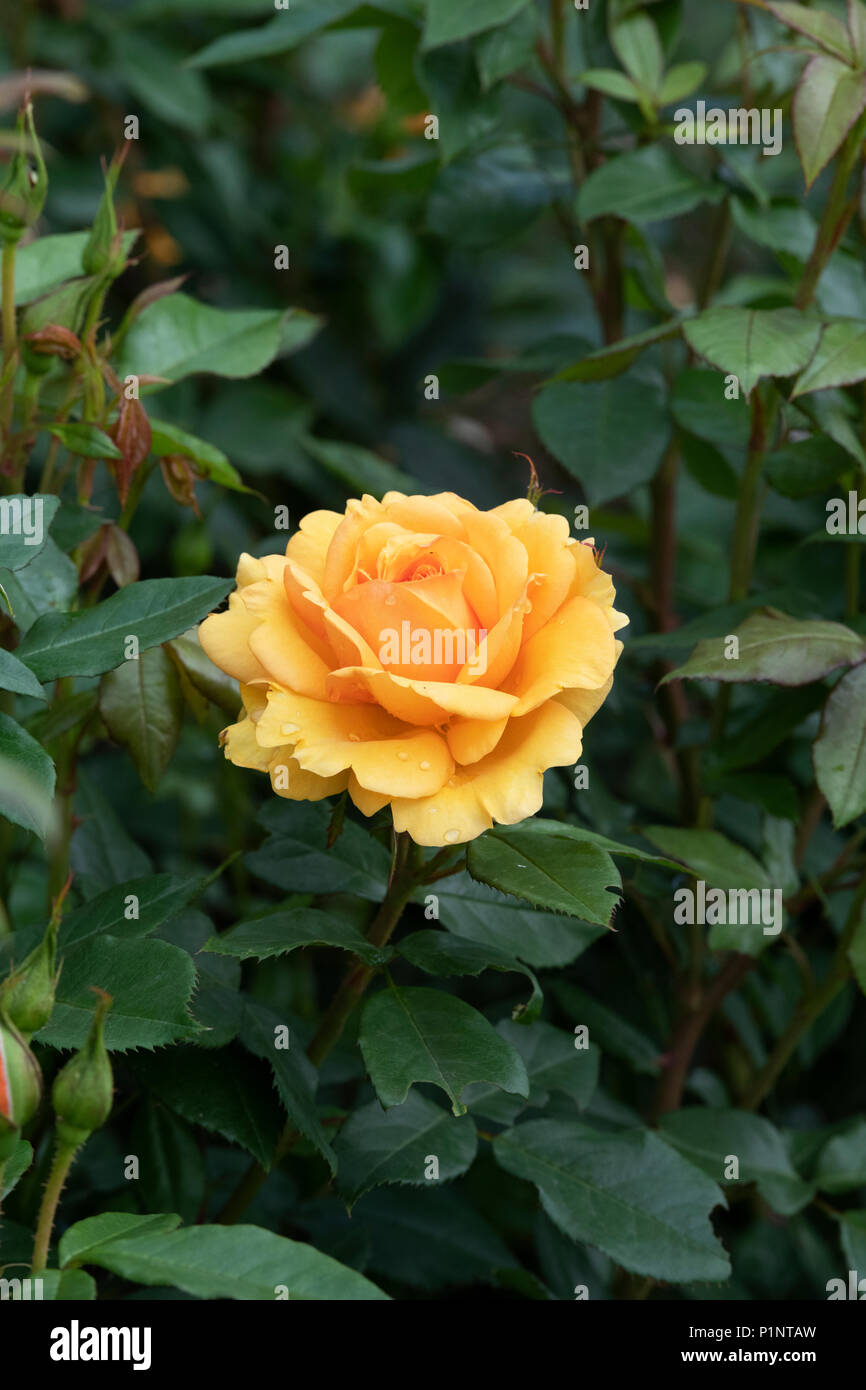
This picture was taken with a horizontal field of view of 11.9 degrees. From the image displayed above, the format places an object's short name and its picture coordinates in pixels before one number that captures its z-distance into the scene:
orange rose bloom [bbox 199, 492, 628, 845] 0.93
